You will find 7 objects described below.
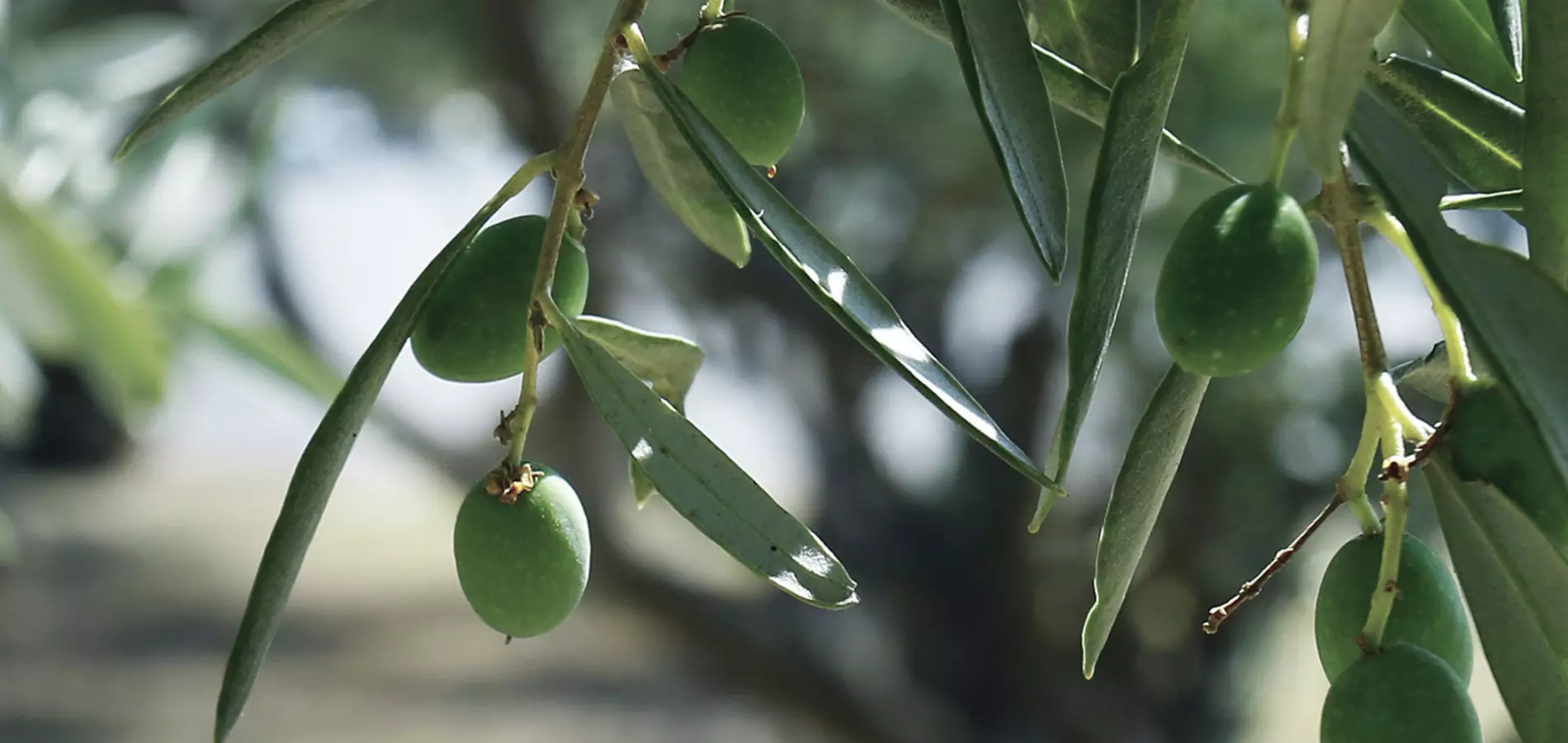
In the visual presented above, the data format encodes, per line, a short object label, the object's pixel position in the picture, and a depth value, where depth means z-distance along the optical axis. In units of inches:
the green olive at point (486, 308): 18.8
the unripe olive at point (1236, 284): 17.6
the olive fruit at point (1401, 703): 17.8
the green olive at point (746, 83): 19.4
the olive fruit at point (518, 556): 19.0
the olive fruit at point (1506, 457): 17.6
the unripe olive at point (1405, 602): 18.4
